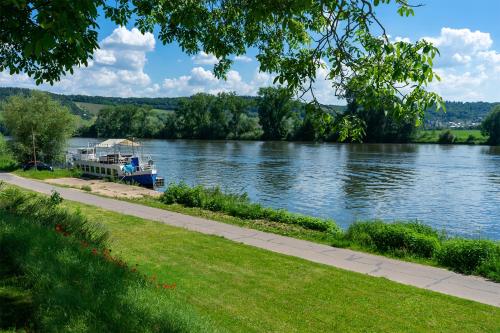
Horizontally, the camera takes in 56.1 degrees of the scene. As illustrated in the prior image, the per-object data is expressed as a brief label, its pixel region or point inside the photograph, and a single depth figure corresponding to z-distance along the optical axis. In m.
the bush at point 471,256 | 11.63
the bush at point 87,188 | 31.23
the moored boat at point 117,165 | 41.31
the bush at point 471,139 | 98.90
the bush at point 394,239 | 13.73
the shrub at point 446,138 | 100.06
